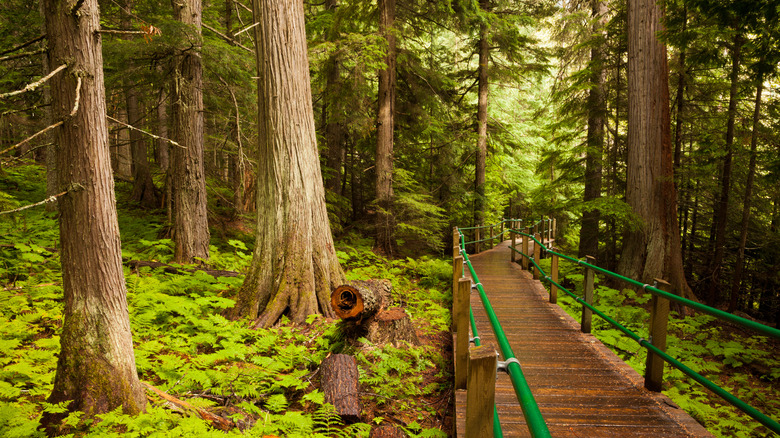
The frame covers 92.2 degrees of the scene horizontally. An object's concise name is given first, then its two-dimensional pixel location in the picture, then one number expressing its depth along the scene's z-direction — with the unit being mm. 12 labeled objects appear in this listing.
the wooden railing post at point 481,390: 1831
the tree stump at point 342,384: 4031
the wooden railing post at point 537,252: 8953
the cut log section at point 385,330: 5719
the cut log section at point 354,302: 5430
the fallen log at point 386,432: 3854
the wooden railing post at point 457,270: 5663
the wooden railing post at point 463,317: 3939
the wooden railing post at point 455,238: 8523
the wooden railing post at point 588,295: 5453
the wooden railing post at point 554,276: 7200
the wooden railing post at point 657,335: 3828
